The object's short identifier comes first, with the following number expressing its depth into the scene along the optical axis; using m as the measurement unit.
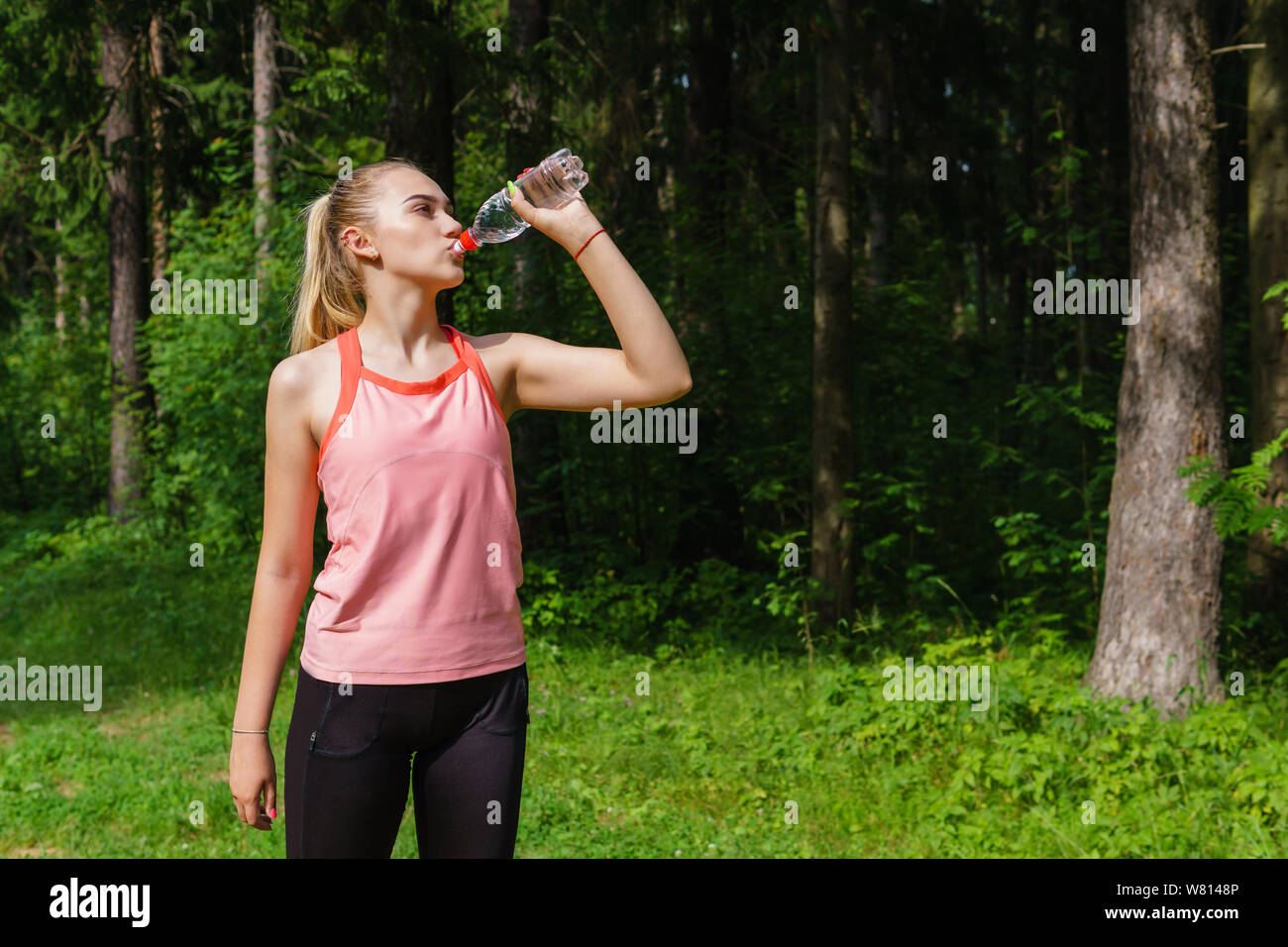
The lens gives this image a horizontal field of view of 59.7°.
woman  2.29
